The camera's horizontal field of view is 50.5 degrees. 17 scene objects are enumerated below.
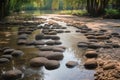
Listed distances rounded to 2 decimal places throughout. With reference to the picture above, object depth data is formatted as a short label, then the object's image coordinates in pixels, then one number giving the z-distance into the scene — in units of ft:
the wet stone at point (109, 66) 7.61
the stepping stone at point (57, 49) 10.29
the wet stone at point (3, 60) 8.54
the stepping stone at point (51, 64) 7.97
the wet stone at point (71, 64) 8.19
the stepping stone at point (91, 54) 9.46
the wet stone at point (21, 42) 12.26
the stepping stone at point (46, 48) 10.47
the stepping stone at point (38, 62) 8.17
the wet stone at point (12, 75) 6.88
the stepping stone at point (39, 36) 13.95
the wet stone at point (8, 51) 9.88
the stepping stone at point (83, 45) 11.57
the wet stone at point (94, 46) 11.20
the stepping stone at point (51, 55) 8.96
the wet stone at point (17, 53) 9.62
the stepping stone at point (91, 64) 8.11
